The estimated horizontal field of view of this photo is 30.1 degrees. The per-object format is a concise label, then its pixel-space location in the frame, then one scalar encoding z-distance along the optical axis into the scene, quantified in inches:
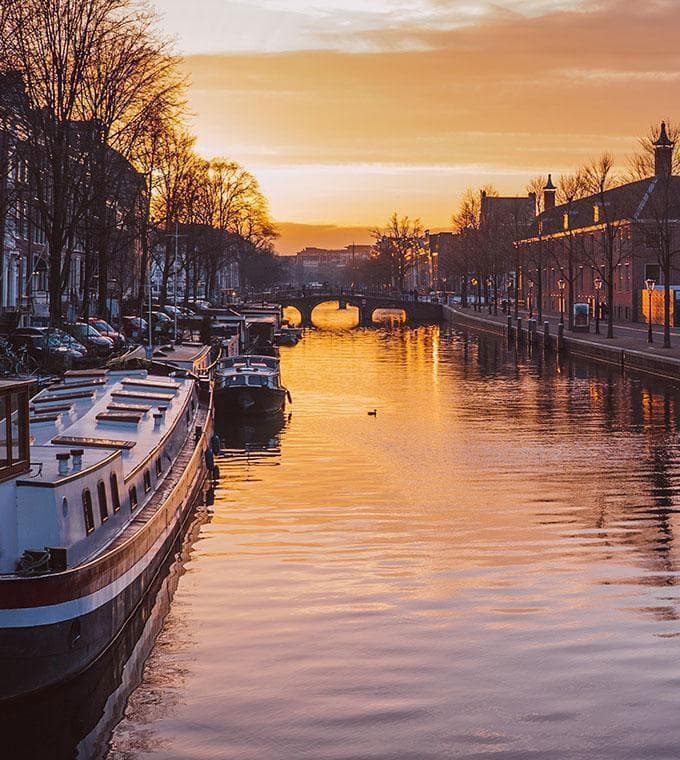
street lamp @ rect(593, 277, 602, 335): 3647.6
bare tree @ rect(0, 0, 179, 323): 2071.0
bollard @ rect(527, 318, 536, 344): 3545.8
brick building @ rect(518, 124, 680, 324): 3265.3
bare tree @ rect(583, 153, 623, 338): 3292.3
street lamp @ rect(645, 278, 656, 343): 2955.2
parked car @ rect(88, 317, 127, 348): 2524.1
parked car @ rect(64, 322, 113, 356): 2268.1
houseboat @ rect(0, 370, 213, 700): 605.3
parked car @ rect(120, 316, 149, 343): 2962.6
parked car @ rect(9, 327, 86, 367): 1967.3
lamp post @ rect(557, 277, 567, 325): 4939.7
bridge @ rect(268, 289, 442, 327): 5969.5
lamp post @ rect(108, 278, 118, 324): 4002.5
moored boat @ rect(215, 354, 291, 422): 1932.8
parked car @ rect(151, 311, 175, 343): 2972.4
